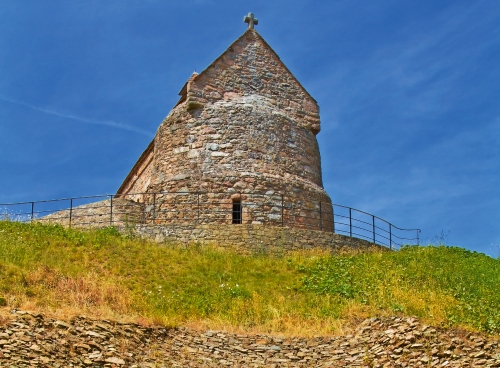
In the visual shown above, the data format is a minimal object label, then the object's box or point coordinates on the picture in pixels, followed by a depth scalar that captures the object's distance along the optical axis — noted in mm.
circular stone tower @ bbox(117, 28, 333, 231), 21531
